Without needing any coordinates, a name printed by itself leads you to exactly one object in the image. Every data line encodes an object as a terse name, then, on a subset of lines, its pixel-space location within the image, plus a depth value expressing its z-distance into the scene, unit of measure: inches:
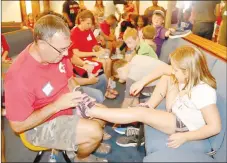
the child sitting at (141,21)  211.0
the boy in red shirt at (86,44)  109.1
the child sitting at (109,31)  183.6
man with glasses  53.2
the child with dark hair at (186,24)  145.8
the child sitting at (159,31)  118.6
